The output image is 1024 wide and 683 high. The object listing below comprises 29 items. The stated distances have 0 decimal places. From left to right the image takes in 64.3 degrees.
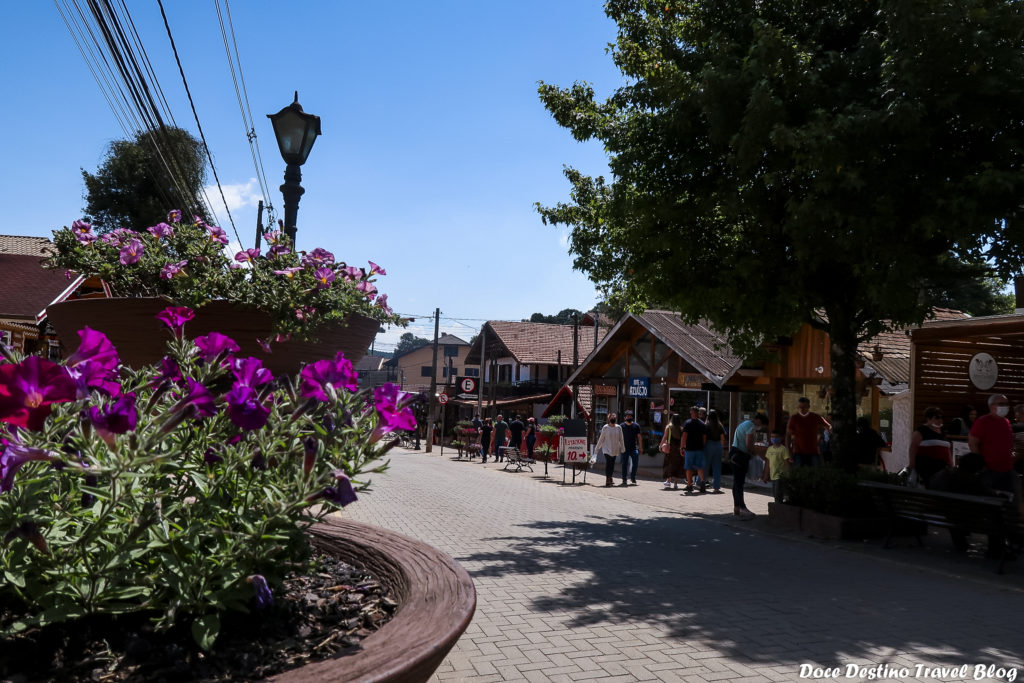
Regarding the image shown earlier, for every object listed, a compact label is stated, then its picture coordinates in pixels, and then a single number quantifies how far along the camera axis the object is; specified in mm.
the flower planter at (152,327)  3041
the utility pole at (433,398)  37875
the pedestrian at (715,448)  15664
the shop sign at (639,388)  24625
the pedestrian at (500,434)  27644
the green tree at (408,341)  158325
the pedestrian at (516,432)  28922
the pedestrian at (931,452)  10062
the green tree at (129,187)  30453
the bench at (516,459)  24234
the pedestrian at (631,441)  17438
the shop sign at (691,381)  21531
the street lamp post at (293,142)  5414
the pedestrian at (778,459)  13367
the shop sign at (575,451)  19375
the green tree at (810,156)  8172
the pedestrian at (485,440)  29312
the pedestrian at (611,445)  17078
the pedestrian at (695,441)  15297
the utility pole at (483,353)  43931
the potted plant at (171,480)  1774
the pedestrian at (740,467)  11617
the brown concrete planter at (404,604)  1776
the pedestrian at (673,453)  17578
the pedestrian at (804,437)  11836
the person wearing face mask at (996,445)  8477
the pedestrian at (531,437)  29228
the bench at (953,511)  7734
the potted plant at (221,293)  3070
